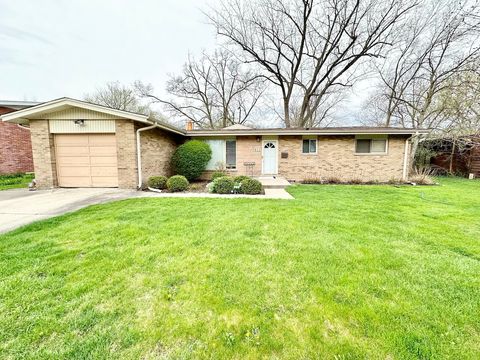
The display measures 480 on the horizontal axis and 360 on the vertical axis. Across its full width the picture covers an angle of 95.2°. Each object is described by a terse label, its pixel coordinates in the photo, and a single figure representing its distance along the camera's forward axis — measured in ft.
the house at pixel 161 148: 25.25
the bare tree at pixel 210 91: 70.69
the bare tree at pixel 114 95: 71.51
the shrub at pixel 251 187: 23.76
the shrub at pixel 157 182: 26.25
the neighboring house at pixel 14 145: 35.63
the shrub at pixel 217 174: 34.12
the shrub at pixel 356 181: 34.09
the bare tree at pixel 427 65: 43.37
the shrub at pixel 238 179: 25.46
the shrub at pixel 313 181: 34.08
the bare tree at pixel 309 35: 46.55
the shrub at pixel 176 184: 25.49
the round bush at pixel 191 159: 32.96
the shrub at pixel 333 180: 34.22
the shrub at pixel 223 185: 24.48
